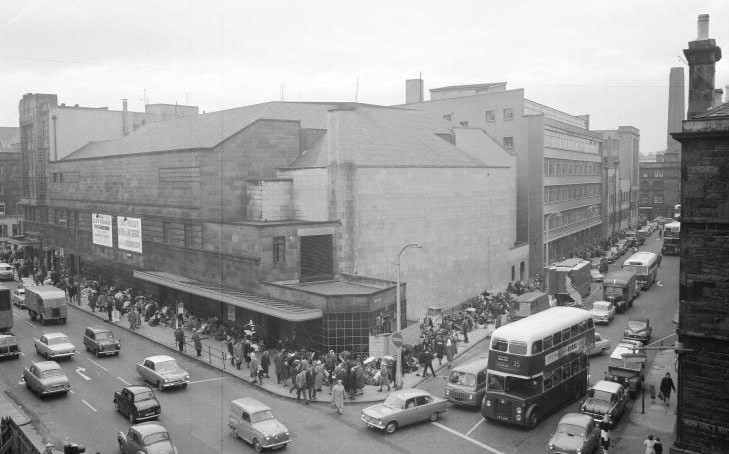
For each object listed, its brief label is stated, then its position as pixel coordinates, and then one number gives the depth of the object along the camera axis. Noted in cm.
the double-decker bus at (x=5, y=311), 4084
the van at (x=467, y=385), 2956
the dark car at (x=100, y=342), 3803
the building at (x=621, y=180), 10803
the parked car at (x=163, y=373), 3173
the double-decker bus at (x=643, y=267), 6209
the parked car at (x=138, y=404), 2684
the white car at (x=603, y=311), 4825
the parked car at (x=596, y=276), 6519
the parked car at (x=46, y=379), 3010
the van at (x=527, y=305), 4509
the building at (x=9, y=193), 10412
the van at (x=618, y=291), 5244
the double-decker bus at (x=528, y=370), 2667
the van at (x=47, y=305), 4716
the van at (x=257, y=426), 2434
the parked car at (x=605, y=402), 2748
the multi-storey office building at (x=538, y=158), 7350
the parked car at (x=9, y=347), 3697
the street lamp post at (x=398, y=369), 3219
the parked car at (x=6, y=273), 6816
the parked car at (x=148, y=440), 2197
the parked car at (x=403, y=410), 2647
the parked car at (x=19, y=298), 5391
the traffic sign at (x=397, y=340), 3134
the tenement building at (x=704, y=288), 2234
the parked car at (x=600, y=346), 3972
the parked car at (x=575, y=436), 2338
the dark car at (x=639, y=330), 4172
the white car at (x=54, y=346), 3675
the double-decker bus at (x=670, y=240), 8575
